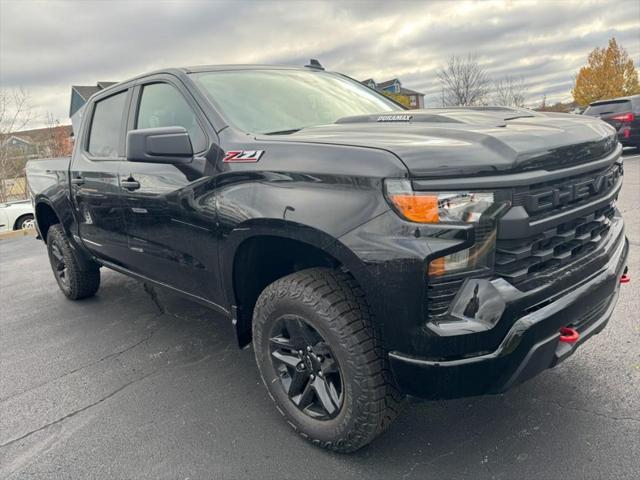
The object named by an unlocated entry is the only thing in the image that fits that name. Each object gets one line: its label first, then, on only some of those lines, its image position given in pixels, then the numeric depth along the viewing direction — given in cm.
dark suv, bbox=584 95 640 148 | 1294
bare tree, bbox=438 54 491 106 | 4712
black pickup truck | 187
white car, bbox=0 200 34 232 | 1309
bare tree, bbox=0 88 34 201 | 2186
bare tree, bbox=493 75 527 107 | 5403
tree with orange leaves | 4106
